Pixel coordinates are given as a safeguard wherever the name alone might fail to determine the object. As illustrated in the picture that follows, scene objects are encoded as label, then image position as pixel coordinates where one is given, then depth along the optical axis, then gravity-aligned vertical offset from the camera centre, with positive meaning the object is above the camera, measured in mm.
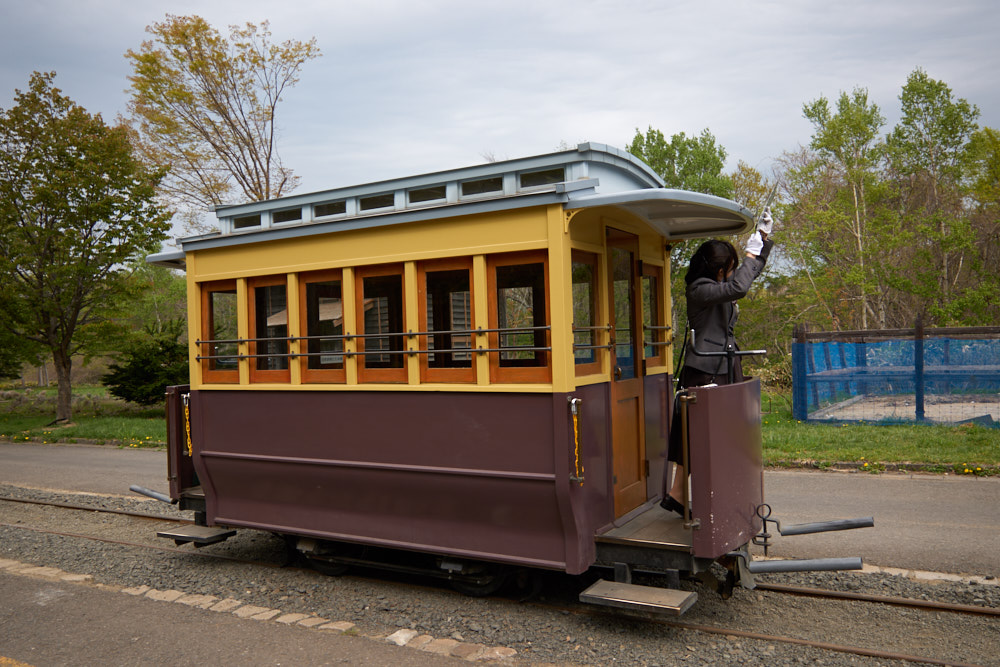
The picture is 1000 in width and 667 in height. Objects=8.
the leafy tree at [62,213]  18531 +3867
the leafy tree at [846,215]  23812 +4306
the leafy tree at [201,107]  22891 +7894
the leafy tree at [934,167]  24812 +6189
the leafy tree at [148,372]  19891 -160
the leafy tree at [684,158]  27578 +7009
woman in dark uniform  5254 +236
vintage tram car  4824 -169
